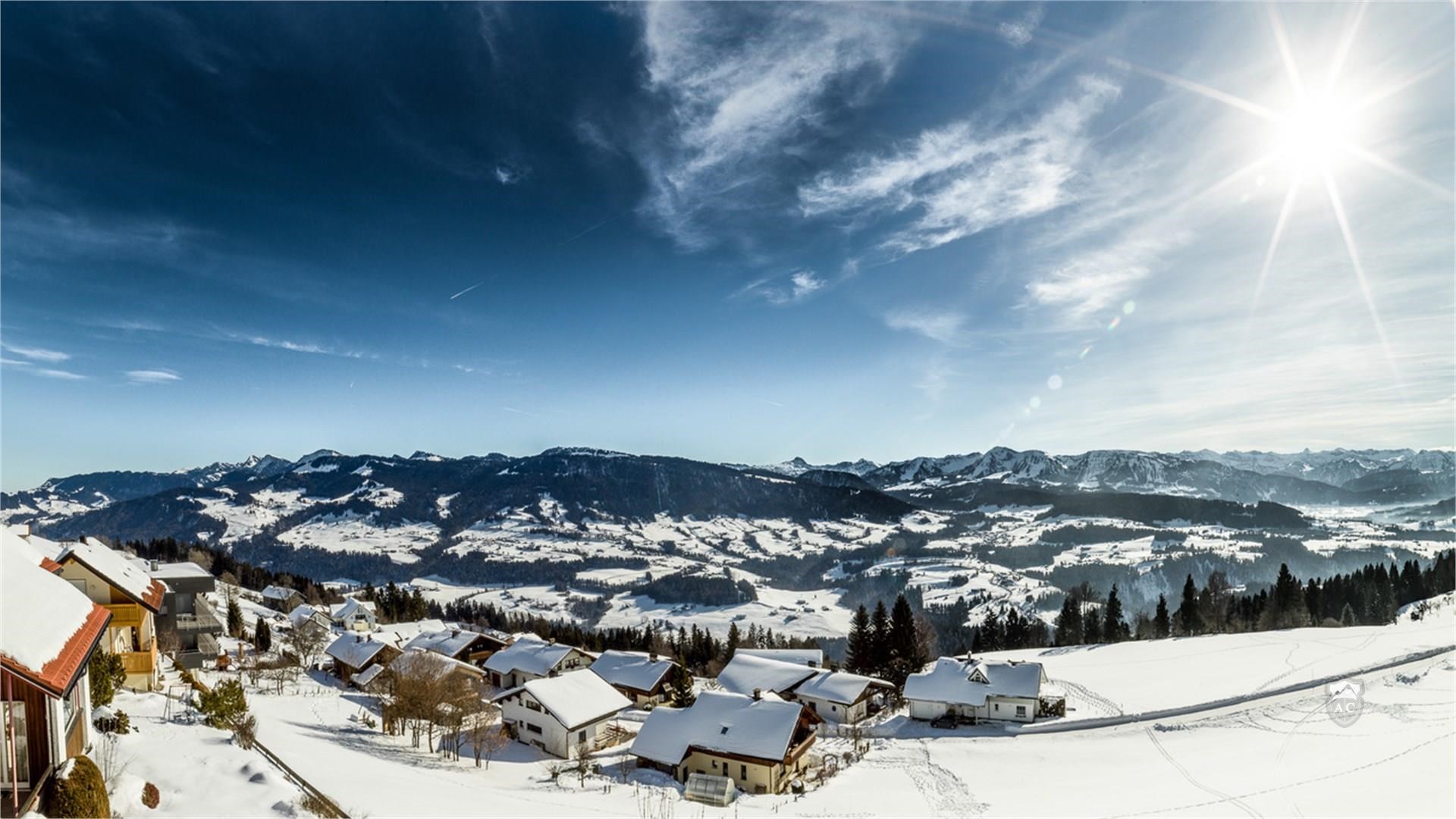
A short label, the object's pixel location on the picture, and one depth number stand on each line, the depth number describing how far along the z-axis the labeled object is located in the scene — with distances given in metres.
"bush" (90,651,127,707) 18.22
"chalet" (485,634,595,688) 55.34
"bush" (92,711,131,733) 17.38
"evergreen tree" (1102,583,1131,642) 83.12
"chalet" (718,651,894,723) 47.81
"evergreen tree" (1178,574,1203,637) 83.38
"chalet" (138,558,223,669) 39.38
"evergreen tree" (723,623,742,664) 85.47
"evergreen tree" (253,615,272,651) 57.31
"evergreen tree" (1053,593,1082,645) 86.64
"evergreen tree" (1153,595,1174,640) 88.75
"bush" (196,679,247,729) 20.95
